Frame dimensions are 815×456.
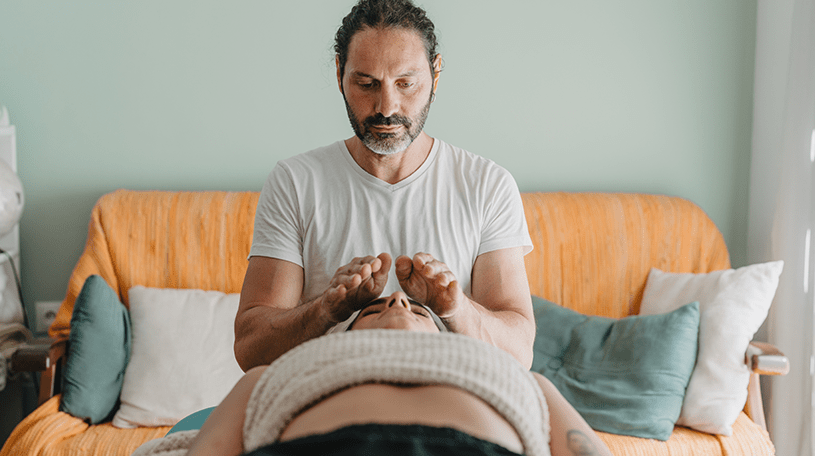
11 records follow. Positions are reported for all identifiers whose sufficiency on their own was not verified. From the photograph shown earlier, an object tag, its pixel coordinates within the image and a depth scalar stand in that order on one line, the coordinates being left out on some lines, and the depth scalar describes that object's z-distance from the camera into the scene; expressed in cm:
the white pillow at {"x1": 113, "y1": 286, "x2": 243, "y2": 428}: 188
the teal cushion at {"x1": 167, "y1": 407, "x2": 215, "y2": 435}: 115
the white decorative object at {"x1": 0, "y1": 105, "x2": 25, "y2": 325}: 199
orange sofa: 214
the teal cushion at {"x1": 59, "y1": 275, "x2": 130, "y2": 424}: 183
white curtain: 193
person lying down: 72
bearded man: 124
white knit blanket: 82
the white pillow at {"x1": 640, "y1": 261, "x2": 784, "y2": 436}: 180
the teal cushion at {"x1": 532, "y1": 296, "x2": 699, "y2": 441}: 178
